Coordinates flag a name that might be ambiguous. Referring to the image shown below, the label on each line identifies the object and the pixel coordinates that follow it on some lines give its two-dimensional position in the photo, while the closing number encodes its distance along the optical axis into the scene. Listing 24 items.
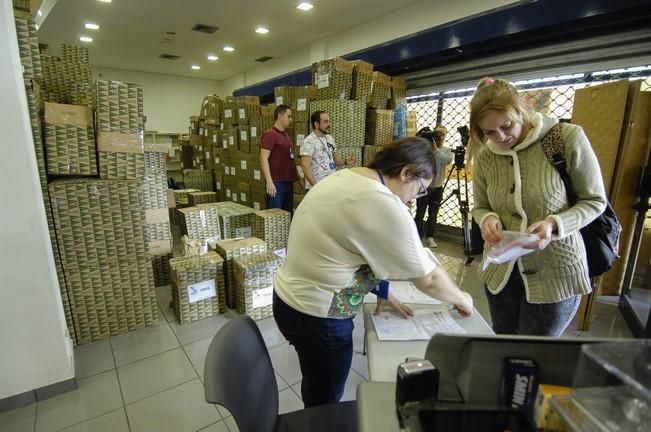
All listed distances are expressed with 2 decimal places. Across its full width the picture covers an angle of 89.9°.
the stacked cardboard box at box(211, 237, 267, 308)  2.49
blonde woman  1.03
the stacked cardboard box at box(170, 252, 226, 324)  2.29
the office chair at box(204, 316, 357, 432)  0.70
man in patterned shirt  3.27
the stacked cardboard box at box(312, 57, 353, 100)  3.52
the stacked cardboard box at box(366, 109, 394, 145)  3.78
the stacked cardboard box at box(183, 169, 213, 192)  6.39
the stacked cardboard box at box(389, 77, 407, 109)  4.07
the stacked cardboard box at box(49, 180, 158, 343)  1.92
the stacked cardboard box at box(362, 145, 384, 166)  3.81
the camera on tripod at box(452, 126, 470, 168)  3.64
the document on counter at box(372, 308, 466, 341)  1.01
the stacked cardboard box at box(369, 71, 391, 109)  3.81
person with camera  3.64
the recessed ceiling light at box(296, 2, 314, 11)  4.12
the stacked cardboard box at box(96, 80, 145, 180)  2.01
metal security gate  2.84
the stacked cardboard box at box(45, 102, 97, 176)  1.88
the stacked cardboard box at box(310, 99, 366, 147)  3.51
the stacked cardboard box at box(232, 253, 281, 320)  2.35
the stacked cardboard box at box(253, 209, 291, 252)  3.05
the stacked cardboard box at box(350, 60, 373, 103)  3.61
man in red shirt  3.60
